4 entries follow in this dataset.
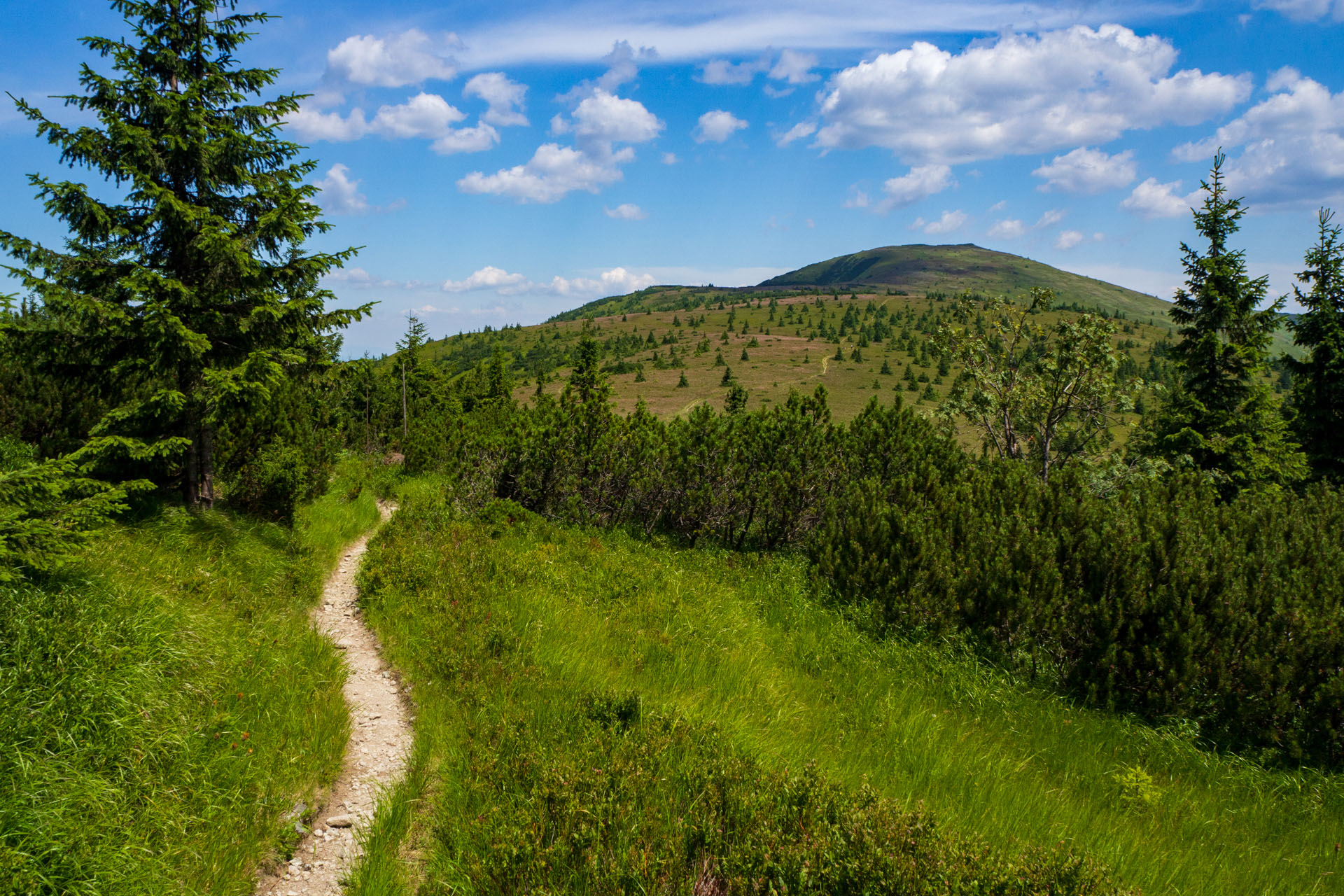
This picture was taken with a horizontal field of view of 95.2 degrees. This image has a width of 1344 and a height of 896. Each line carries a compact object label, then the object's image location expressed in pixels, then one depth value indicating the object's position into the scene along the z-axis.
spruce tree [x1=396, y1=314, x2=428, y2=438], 31.80
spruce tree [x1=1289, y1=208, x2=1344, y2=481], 17.44
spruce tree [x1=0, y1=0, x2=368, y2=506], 7.35
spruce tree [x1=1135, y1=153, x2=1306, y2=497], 16.89
